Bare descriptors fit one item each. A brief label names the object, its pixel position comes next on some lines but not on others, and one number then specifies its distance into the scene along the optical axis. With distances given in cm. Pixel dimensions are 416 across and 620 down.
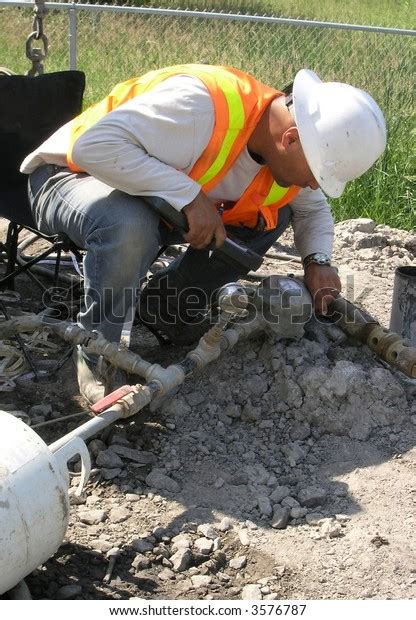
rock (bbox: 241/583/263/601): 268
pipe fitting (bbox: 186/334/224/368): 342
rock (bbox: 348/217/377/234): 583
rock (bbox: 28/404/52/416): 363
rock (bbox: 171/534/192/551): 289
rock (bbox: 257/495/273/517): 313
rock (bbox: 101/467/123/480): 324
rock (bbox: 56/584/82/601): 260
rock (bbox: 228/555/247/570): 284
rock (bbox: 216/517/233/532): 302
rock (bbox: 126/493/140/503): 315
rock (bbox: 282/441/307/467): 343
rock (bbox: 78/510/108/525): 300
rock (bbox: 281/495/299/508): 317
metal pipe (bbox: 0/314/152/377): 329
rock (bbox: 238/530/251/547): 295
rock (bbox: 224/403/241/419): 369
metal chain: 449
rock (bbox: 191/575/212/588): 274
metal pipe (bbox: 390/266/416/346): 404
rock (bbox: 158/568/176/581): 277
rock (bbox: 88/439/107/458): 336
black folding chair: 439
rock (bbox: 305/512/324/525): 307
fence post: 565
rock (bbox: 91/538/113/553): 286
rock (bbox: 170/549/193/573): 280
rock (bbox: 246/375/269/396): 374
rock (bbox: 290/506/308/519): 310
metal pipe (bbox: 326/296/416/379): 370
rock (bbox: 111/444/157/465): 335
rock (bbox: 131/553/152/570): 280
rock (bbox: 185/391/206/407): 370
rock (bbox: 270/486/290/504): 320
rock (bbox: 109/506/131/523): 303
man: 338
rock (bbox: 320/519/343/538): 299
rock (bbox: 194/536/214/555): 288
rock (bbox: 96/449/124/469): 329
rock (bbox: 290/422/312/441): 358
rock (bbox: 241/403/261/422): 365
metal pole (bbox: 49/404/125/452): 265
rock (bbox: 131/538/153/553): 288
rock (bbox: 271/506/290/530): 306
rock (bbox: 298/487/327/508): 318
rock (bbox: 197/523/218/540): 296
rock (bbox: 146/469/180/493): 322
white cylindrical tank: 235
